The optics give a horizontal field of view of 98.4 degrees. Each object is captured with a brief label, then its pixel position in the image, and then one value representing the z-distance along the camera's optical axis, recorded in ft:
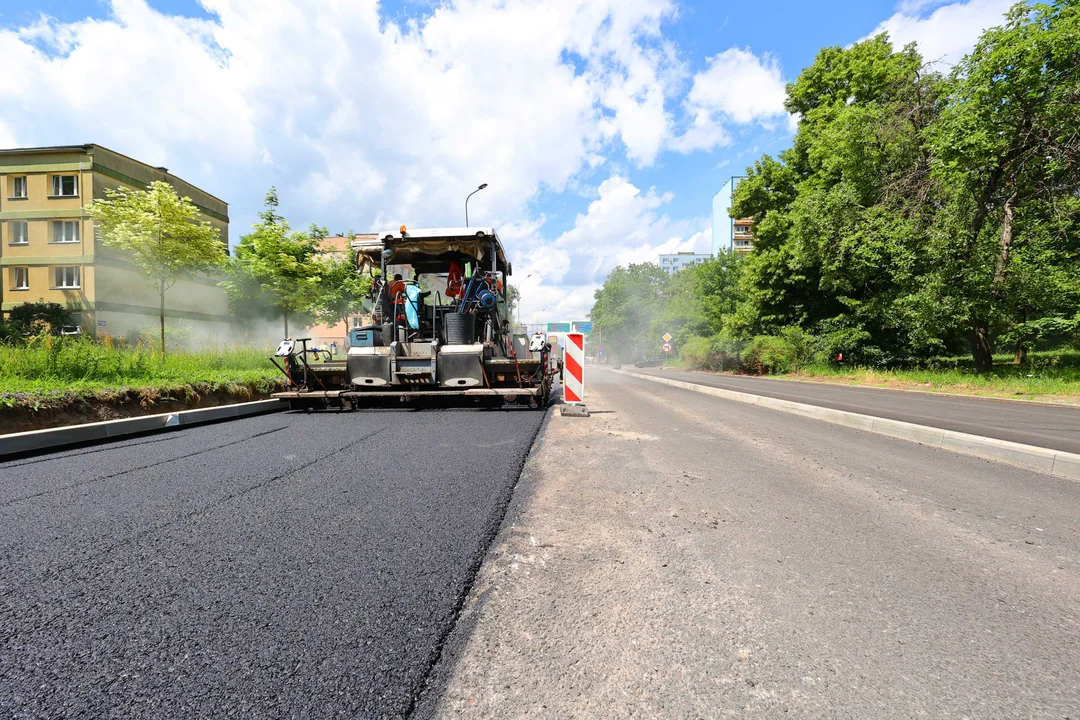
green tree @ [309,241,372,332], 71.05
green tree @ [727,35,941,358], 57.93
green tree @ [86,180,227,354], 39.52
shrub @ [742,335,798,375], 77.51
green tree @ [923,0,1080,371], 43.24
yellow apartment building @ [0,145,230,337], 82.89
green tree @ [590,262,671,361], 232.12
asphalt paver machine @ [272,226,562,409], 26.76
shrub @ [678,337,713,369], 110.01
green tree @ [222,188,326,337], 59.06
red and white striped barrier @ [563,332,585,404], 26.35
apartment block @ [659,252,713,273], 396.98
